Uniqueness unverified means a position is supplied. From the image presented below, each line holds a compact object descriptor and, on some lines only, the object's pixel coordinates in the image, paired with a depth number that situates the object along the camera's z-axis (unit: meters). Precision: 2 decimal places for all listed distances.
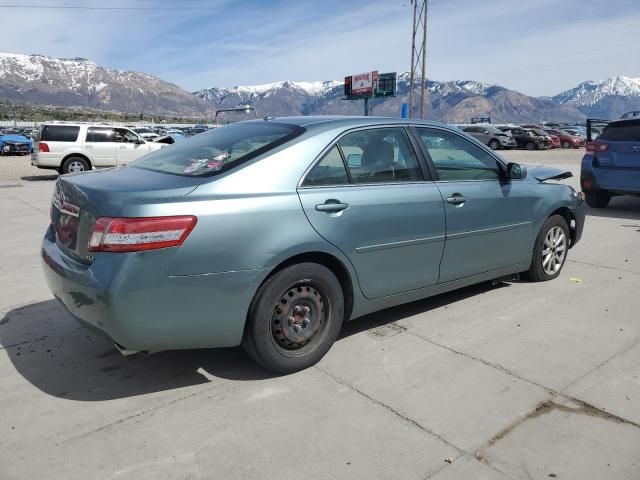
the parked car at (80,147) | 16.22
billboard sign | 56.22
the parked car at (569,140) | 39.72
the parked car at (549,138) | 36.84
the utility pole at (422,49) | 40.66
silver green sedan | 2.95
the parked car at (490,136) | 34.34
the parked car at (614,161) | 9.27
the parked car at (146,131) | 34.26
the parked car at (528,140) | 36.31
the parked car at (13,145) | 30.36
